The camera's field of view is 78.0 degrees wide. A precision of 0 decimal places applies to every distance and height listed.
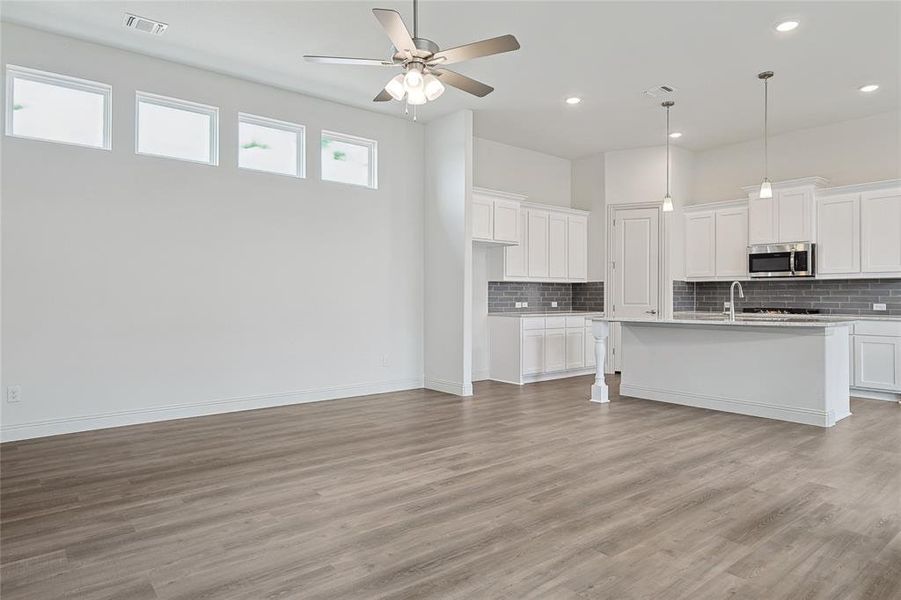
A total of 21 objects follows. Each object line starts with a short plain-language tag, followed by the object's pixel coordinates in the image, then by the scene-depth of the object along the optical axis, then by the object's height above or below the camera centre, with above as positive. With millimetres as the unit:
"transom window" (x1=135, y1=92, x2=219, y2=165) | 5113 +1635
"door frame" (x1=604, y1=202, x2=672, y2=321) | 8031 +664
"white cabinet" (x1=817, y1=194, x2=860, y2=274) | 6461 +769
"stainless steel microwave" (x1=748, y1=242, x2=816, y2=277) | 6727 +494
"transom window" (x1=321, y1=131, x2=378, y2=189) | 6336 +1649
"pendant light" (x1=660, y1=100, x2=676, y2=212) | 6224 +1095
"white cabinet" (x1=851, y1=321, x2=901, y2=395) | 6031 -624
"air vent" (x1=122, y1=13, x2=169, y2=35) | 4348 +2204
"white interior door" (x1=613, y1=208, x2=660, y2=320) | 8125 +545
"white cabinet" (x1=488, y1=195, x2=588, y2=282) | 7478 +821
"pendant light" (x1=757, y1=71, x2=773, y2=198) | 5441 +2192
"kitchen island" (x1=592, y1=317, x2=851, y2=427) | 4934 -651
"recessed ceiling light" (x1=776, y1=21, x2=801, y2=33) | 4395 +2184
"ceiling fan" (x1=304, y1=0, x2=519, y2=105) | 3154 +1461
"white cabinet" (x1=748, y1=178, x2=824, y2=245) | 6758 +1044
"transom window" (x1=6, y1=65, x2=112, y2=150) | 4500 +1621
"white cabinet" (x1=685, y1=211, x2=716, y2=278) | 7828 +790
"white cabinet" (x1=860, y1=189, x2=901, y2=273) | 6172 +769
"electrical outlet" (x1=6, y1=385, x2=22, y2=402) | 4391 -734
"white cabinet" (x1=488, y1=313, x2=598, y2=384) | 7320 -649
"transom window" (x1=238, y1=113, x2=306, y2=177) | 5746 +1648
